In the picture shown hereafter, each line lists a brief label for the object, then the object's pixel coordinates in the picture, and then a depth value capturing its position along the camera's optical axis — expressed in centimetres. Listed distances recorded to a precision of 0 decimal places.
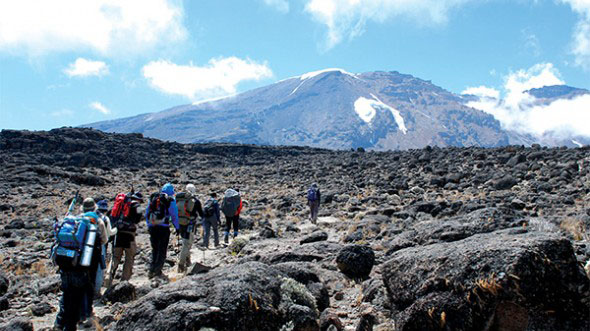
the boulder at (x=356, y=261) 692
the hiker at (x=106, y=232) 547
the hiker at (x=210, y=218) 1203
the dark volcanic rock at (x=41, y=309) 636
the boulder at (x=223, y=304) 396
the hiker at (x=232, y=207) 1265
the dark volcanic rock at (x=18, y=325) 505
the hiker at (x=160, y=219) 771
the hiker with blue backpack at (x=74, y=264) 504
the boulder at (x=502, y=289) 365
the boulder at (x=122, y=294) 655
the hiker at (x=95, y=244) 529
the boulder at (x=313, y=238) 999
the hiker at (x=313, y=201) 1600
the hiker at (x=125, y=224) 759
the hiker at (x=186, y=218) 880
